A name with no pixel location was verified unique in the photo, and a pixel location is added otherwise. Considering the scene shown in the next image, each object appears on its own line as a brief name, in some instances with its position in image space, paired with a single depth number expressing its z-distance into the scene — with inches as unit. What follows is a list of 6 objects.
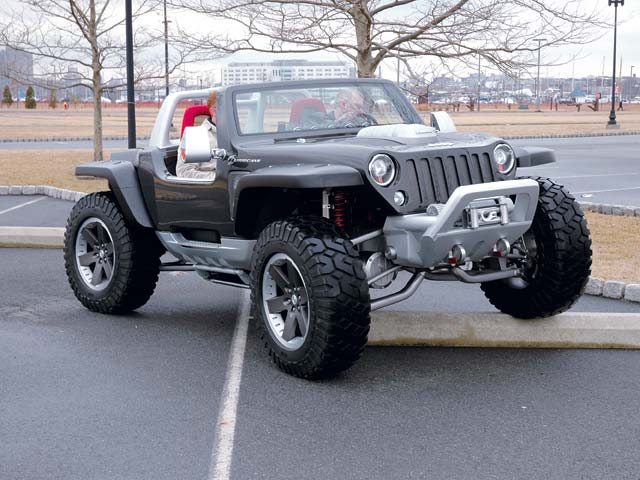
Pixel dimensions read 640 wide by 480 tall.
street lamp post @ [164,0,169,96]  734.0
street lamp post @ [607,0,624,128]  1835.6
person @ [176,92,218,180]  307.1
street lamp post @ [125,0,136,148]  667.8
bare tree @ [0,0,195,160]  818.2
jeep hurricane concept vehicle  245.1
